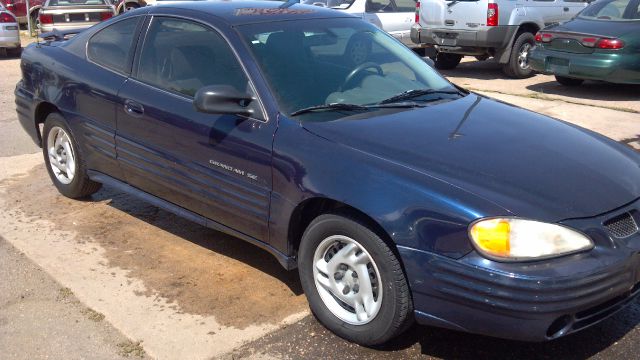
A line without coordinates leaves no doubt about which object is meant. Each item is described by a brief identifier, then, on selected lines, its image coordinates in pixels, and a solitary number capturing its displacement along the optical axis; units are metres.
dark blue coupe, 2.94
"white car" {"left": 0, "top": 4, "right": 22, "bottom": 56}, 14.73
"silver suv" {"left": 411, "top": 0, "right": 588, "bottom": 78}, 11.50
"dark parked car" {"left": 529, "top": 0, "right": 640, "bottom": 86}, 9.48
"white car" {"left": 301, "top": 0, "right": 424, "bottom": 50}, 12.89
